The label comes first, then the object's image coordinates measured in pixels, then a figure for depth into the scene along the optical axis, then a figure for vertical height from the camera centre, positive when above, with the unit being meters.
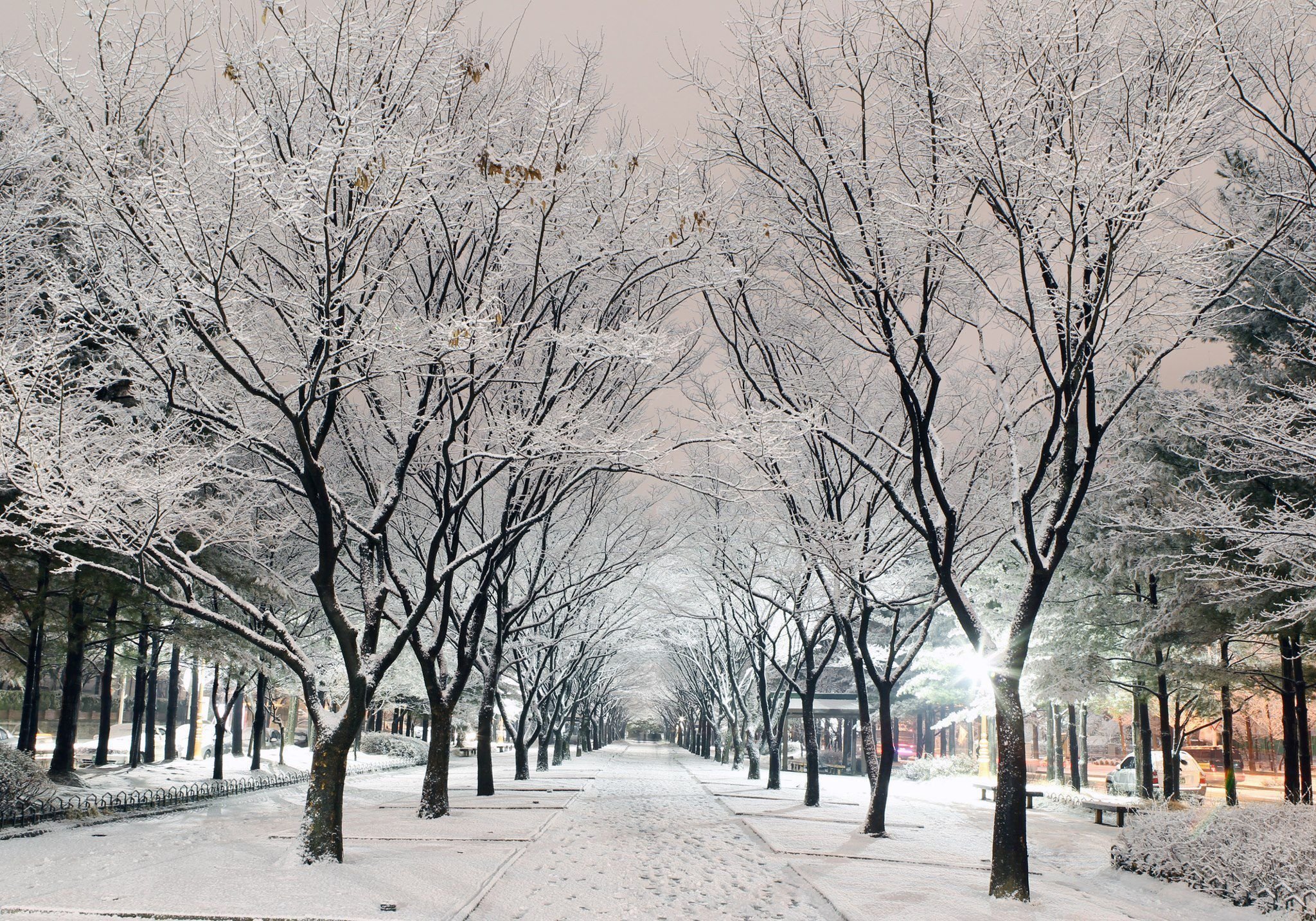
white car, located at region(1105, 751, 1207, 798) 25.88 -5.38
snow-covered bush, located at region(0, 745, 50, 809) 12.38 -2.66
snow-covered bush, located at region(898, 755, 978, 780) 32.72 -5.87
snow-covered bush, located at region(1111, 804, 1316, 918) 8.32 -2.62
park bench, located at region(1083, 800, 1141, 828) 15.78 -3.70
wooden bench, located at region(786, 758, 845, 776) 41.09 -7.60
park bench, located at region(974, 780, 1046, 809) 21.44 -4.71
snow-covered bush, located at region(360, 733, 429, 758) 41.25 -6.64
